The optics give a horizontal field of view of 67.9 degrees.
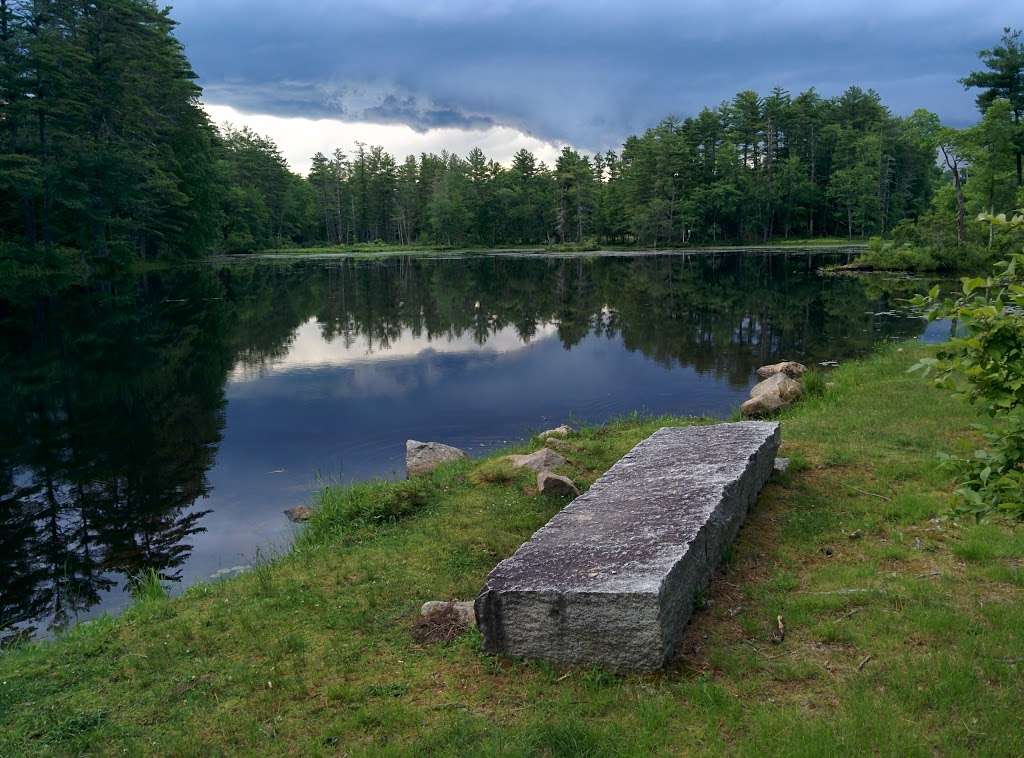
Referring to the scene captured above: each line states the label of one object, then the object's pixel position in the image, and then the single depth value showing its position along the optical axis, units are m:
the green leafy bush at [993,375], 3.46
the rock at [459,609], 6.25
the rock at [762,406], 14.77
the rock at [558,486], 9.83
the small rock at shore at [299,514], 11.44
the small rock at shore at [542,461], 10.80
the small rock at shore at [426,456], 12.70
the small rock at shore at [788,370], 18.15
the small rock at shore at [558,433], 13.66
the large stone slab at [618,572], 5.25
